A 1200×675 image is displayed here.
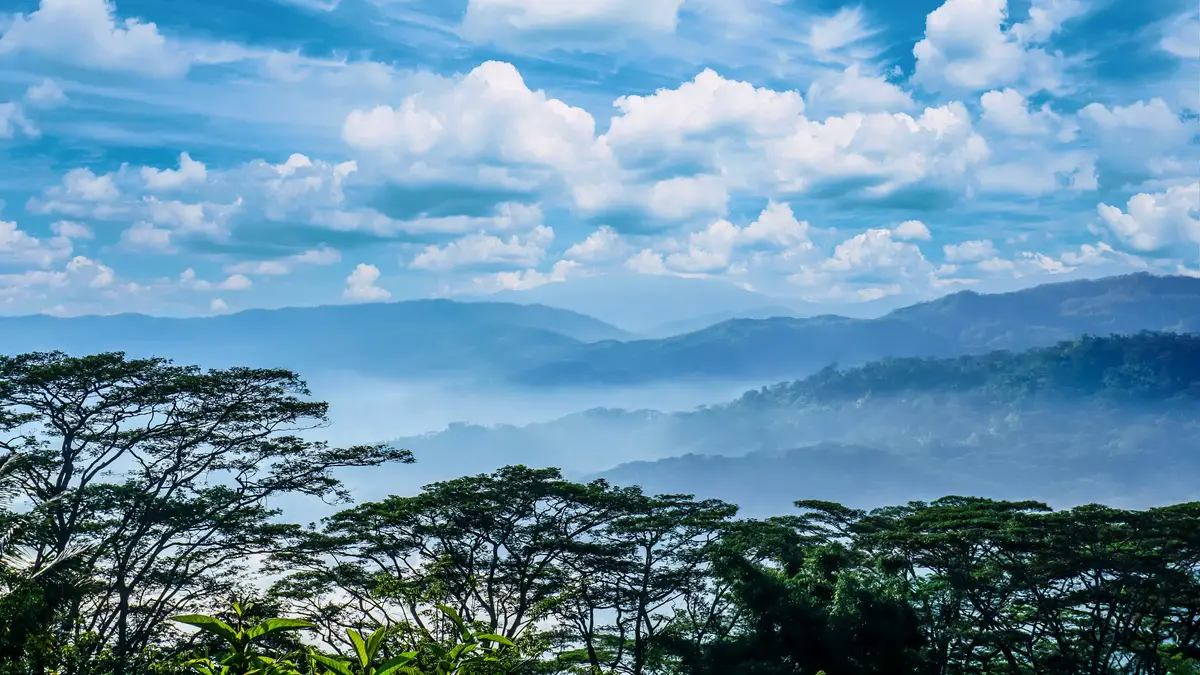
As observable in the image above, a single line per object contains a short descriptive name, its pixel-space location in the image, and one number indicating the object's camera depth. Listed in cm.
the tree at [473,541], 2558
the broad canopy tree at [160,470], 2297
